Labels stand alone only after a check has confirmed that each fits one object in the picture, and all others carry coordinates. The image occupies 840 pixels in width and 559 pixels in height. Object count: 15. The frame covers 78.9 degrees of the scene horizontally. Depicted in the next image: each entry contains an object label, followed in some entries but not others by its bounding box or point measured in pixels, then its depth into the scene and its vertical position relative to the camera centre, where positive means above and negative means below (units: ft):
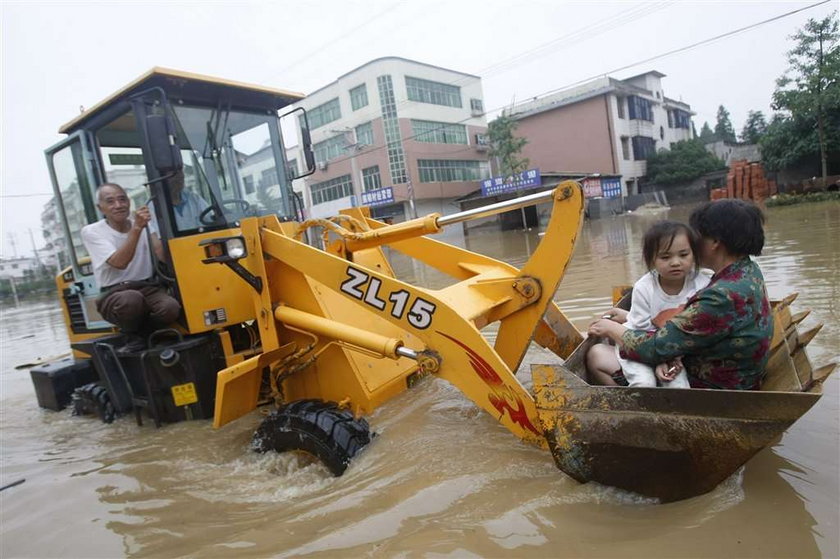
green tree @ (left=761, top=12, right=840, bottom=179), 80.69 +9.76
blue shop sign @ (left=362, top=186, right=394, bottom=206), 113.50 +7.22
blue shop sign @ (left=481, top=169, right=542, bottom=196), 95.09 +4.70
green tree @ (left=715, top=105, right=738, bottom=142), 280.31 +26.78
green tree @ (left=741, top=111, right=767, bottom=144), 172.48 +15.47
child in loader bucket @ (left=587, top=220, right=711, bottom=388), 7.63 -1.81
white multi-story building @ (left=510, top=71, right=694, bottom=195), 116.47 +15.35
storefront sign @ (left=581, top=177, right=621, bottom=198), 98.63 +1.10
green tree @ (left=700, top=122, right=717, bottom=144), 295.69 +26.65
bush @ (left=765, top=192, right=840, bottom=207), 67.77 -5.05
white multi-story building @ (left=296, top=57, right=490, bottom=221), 119.14 +20.55
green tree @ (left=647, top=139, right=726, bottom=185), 121.19 +3.94
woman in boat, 7.01 -1.96
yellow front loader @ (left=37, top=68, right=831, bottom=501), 7.08 -1.87
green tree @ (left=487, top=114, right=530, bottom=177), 113.29 +14.03
